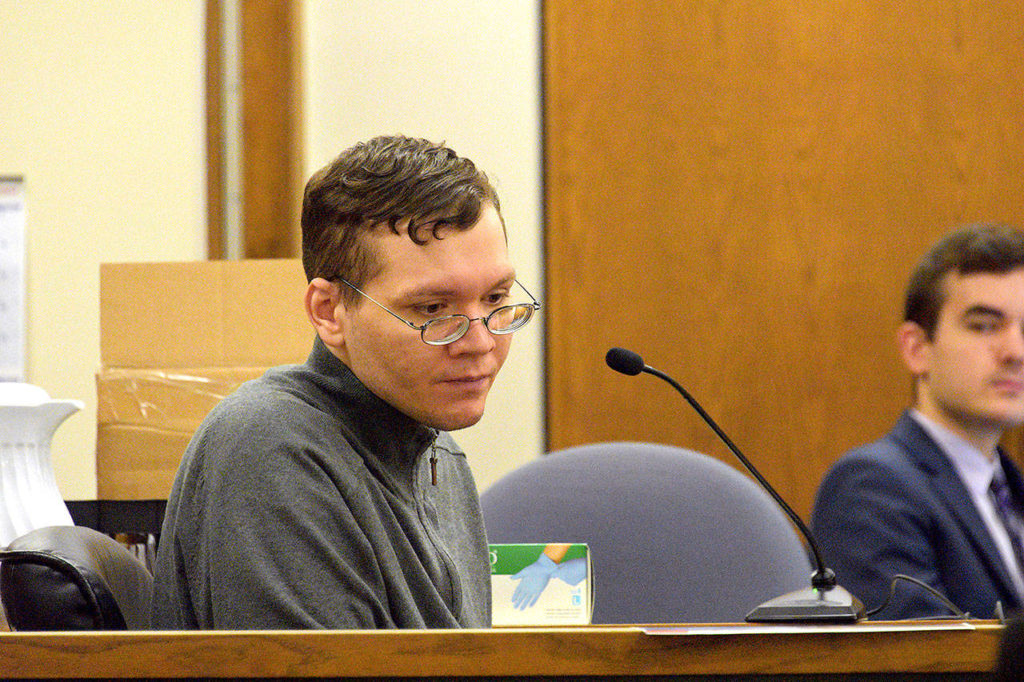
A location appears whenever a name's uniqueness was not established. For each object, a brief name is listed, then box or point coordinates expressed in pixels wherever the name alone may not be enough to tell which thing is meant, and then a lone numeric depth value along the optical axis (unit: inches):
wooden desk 196.7
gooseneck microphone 204.1
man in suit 229.1
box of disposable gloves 216.1
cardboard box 226.2
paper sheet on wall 271.8
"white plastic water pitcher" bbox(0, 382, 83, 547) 216.0
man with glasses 205.2
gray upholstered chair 227.3
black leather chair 205.3
